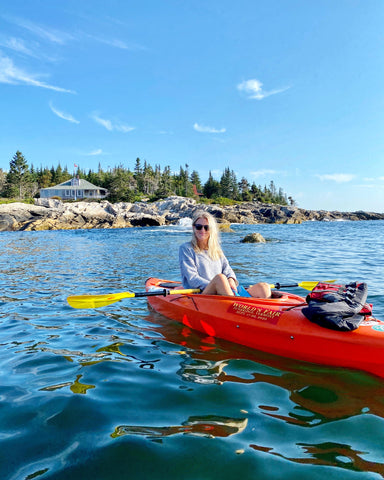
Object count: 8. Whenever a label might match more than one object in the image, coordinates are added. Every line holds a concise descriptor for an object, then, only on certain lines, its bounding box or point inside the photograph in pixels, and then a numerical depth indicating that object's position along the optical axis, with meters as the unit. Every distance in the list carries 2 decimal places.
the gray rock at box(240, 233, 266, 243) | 20.30
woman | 5.14
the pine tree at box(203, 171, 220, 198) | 84.62
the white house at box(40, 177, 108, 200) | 64.62
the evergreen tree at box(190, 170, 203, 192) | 92.36
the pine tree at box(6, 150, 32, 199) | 61.25
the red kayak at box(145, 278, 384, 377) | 3.33
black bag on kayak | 3.47
